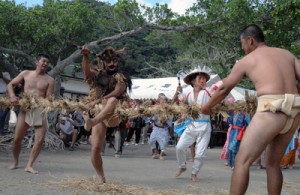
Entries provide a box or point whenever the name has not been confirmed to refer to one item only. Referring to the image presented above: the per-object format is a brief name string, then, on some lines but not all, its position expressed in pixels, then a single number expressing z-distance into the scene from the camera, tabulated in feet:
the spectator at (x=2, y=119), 40.37
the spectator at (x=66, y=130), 44.01
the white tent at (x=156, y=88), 56.65
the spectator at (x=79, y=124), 46.34
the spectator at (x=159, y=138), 41.22
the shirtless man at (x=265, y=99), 14.03
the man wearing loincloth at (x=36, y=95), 24.85
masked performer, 20.45
